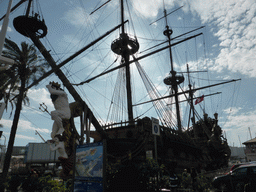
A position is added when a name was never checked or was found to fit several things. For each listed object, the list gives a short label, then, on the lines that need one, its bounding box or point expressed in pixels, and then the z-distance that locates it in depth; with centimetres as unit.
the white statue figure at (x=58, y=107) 681
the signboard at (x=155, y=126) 625
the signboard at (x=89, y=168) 552
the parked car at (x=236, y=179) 770
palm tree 1426
